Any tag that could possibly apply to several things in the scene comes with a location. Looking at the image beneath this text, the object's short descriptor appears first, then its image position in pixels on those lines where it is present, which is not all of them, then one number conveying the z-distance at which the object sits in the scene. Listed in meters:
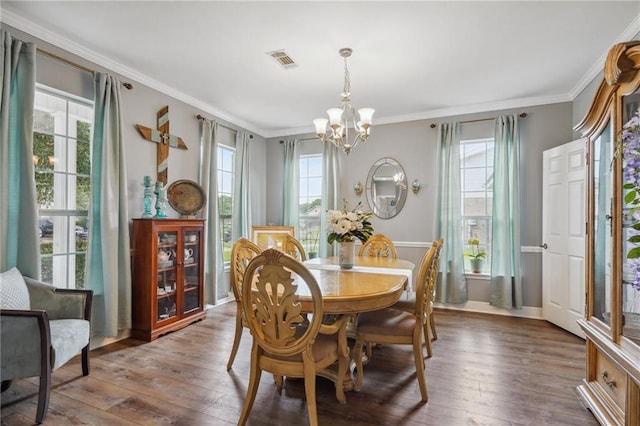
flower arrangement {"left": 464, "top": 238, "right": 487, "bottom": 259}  4.33
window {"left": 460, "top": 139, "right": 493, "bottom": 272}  4.34
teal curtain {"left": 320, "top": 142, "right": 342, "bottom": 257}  5.05
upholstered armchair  1.93
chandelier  2.79
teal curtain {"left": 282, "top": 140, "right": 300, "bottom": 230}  5.36
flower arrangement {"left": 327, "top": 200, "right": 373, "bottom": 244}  2.71
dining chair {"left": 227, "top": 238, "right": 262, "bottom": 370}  2.46
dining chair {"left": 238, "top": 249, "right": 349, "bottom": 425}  1.63
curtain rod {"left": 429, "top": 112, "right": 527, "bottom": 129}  4.05
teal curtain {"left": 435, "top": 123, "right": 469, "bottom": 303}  4.31
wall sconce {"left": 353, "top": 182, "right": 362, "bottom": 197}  4.99
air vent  2.94
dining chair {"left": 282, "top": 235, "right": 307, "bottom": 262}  3.45
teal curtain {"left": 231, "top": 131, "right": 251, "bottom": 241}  4.81
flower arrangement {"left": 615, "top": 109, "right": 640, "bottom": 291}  1.41
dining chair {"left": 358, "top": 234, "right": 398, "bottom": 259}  3.82
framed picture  5.05
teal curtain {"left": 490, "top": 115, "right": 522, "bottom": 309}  4.04
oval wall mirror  4.78
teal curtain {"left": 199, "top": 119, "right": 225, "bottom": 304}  4.25
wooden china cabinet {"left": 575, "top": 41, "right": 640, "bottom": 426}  1.64
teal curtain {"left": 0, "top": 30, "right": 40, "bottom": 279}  2.36
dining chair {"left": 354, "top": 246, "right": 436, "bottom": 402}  2.15
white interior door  3.41
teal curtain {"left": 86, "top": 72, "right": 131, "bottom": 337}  2.96
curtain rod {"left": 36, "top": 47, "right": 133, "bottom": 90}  2.63
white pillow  2.09
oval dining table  1.83
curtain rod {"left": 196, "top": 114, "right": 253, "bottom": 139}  4.24
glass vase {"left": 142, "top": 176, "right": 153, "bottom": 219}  3.37
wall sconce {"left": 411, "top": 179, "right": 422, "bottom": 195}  4.65
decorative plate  3.75
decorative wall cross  3.68
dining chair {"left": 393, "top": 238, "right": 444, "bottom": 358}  2.42
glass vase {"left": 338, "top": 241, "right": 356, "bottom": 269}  2.83
